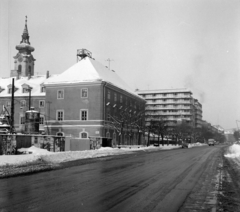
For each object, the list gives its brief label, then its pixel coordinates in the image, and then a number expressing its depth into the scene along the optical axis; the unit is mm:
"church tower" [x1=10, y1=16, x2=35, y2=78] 84244
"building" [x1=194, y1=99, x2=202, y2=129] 156862
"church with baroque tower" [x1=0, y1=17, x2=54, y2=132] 62812
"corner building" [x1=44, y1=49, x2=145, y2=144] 52406
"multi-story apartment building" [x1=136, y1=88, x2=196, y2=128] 140125
